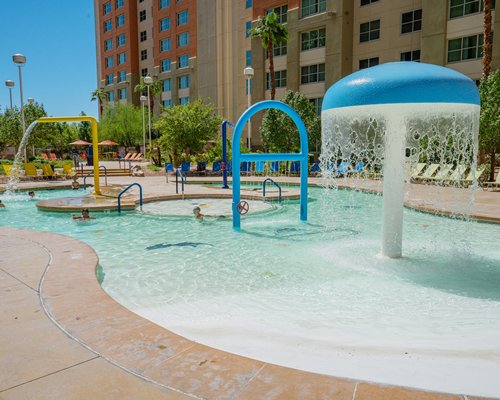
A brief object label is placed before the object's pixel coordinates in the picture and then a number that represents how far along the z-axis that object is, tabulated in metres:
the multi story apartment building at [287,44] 28.31
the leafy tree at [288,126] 31.12
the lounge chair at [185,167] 26.12
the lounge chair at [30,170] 24.11
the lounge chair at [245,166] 26.60
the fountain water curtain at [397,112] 5.59
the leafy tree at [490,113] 18.36
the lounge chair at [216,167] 26.31
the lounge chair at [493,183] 18.22
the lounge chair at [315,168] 26.03
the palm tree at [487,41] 22.14
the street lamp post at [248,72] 22.48
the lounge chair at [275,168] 25.35
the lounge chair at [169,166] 24.49
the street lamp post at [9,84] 27.47
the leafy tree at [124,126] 57.34
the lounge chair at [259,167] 24.60
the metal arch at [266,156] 10.83
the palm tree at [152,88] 56.50
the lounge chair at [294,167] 25.45
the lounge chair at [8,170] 23.50
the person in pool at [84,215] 11.96
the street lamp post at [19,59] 21.83
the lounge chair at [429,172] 21.44
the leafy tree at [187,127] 29.91
